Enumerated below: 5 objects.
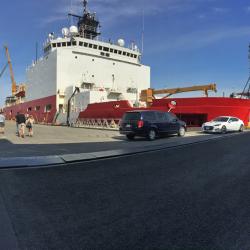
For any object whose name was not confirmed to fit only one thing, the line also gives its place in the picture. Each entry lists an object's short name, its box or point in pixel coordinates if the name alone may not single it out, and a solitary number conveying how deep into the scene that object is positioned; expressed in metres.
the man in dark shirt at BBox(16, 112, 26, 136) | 19.27
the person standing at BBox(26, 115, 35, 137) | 19.96
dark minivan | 17.98
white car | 23.61
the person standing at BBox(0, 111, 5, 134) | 20.63
